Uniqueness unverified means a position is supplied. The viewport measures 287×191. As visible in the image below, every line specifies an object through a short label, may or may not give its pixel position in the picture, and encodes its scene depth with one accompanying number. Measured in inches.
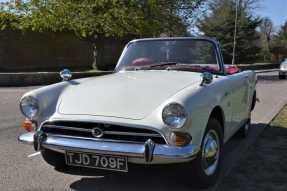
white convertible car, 137.0
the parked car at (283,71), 898.7
